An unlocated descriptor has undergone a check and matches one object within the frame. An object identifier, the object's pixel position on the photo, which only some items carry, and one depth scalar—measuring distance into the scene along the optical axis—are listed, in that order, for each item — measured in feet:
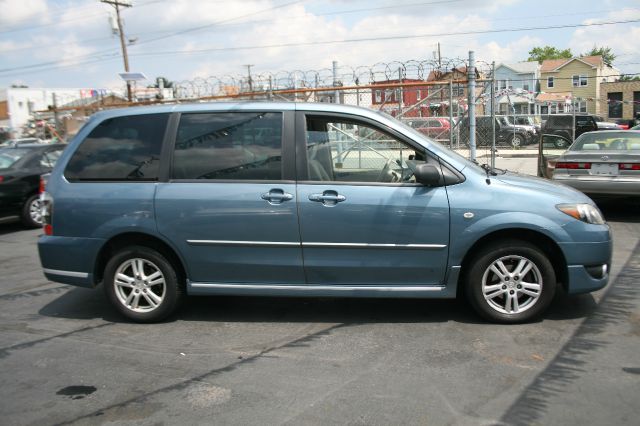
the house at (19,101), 185.37
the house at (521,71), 205.57
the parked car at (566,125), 79.25
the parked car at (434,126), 43.06
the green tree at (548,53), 323.45
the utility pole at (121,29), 111.55
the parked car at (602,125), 90.00
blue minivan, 14.52
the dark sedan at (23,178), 31.55
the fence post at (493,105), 32.99
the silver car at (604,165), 27.84
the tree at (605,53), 323.84
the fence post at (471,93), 32.22
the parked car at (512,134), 85.67
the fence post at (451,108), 34.54
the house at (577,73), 188.44
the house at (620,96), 171.53
